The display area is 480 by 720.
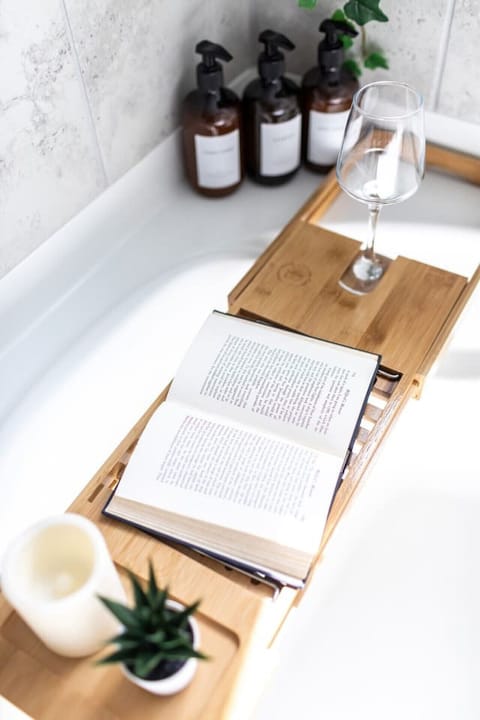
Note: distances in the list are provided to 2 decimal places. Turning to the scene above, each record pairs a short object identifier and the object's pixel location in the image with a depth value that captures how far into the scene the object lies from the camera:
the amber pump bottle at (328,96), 0.96
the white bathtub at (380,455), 0.68
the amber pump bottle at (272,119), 0.95
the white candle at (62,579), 0.51
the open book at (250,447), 0.64
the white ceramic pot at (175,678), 0.53
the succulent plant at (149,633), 0.49
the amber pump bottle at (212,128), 0.93
